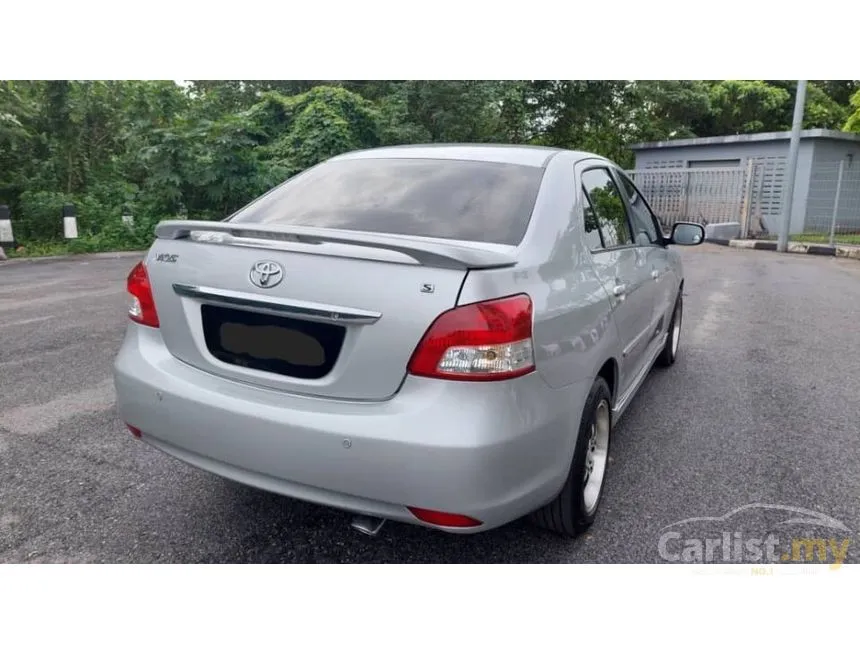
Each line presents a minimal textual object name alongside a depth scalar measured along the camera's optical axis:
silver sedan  1.92
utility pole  14.74
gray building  17.19
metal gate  17.43
